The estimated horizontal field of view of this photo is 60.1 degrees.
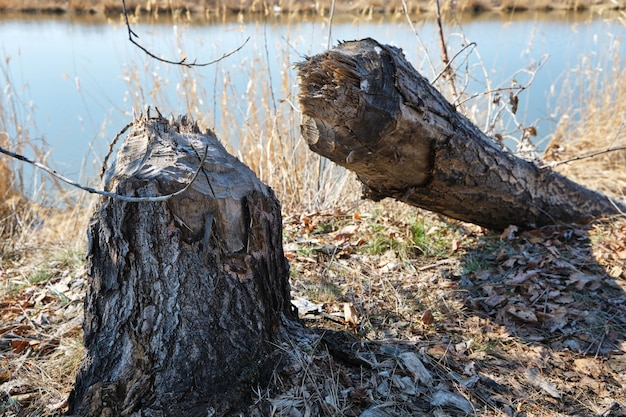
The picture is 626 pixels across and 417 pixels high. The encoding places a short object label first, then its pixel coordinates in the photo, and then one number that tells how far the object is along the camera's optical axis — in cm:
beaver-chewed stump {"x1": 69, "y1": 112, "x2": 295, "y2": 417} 185
